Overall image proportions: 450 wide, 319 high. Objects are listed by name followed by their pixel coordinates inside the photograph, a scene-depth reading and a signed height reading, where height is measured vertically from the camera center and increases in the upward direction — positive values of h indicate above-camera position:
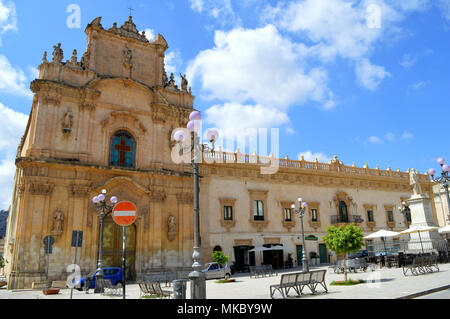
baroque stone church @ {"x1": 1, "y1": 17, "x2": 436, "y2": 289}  22.11 +5.65
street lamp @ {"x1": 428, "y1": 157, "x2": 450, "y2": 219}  16.70 +3.51
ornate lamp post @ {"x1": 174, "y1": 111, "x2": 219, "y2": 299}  8.95 +2.47
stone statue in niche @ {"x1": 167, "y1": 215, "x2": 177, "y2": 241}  25.88 +2.06
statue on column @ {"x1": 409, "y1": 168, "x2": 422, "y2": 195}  21.66 +3.93
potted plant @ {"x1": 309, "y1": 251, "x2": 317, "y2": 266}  32.42 -0.33
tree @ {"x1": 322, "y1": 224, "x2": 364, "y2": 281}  15.77 +0.54
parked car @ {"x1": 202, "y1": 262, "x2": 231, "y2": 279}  23.69 -0.93
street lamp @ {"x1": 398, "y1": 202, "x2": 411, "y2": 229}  38.53 +3.64
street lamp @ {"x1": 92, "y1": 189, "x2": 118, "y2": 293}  17.92 +1.28
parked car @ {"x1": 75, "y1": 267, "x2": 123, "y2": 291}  18.61 -0.90
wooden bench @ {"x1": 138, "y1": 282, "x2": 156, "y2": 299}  13.33 -1.08
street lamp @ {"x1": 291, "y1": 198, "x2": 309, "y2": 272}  20.80 -0.28
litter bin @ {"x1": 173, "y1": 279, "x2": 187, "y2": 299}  10.47 -0.90
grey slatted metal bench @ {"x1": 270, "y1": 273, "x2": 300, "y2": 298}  11.80 -0.90
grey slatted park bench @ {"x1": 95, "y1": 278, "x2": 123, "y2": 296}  14.95 -1.12
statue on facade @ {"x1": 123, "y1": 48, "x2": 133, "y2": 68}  27.59 +15.07
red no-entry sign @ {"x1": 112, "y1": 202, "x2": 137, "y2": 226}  9.58 +1.22
